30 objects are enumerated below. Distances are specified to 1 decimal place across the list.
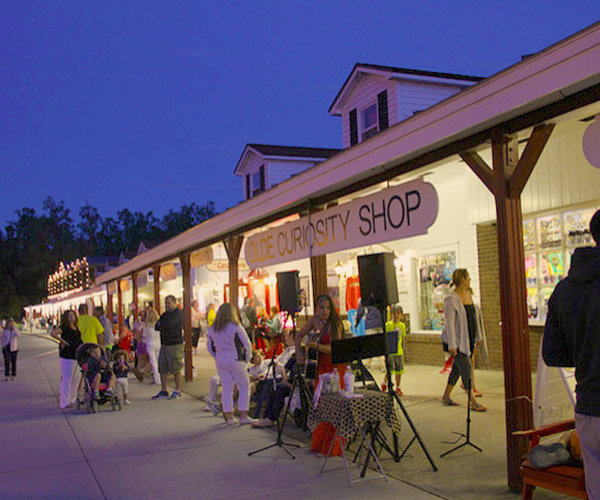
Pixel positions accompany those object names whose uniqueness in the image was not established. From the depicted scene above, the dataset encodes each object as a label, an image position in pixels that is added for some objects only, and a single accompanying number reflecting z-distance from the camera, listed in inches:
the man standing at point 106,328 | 585.6
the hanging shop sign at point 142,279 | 793.2
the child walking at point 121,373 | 431.8
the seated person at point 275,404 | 333.7
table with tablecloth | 225.8
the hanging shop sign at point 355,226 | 233.5
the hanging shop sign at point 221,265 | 746.1
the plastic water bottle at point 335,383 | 248.7
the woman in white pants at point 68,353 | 441.2
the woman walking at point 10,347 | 643.5
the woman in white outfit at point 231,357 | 343.0
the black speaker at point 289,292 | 326.0
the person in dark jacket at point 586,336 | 103.2
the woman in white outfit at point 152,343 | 543.8
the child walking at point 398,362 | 379.9
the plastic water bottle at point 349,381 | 245.9
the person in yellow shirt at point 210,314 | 730.2
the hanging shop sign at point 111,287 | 1069.5
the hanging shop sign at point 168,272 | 698.8
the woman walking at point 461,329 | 307.1
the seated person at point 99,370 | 414.6
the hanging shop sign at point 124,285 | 1013.8
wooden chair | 157.6
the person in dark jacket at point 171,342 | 449.4
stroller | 410.9
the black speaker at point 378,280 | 263.9
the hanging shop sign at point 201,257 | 536.5
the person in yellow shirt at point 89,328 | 451.8
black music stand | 236.1
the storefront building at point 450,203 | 192.4
